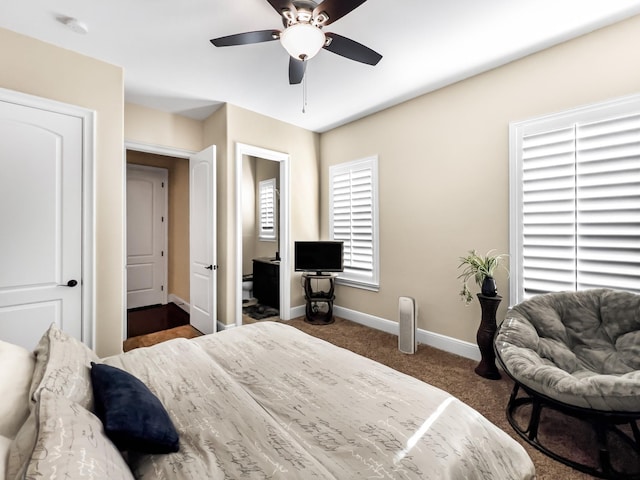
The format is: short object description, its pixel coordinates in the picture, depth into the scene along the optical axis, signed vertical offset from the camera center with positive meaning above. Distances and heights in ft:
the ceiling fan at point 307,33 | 5.47 +4.26
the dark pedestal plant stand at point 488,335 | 8.41 -2.82
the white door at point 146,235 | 16.02 +0.19
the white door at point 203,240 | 11.53 -0.07
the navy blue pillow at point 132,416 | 2.98 -1.93
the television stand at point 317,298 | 13.47 -2.80
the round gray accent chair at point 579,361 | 5.02 -2.53
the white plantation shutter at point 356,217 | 12.77 +0.99
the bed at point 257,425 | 2.60 -2.29
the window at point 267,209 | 17.79 +1.86
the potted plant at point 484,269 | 8.51 -0.93
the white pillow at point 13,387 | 2.93 -1.66
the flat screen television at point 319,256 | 13.42 -0.83
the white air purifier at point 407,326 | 10.25 -3.11
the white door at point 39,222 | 7.15 +0.42
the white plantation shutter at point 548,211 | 7.76 +0.75
